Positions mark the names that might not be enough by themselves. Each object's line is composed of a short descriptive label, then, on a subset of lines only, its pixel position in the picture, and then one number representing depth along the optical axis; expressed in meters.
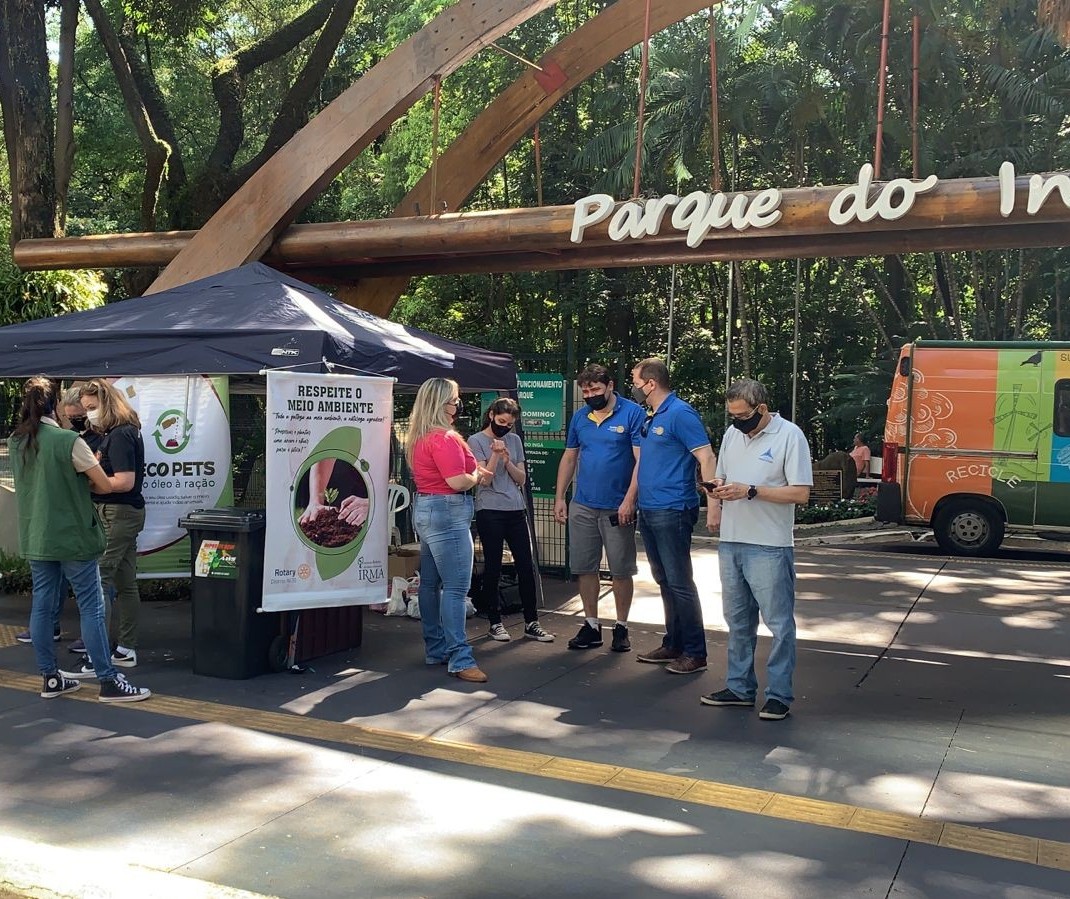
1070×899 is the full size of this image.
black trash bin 6.57
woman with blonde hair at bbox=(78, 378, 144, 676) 6.59
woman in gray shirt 7.64
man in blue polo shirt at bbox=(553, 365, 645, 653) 7.30
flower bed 17.27
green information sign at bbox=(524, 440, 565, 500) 10.57
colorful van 12.83
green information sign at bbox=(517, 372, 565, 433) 10.52
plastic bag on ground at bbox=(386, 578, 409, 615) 8.73
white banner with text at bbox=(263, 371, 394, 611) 6.58
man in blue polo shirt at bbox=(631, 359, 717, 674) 6.77
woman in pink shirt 6.65
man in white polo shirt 5.89
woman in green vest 5.85
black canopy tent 7.11
